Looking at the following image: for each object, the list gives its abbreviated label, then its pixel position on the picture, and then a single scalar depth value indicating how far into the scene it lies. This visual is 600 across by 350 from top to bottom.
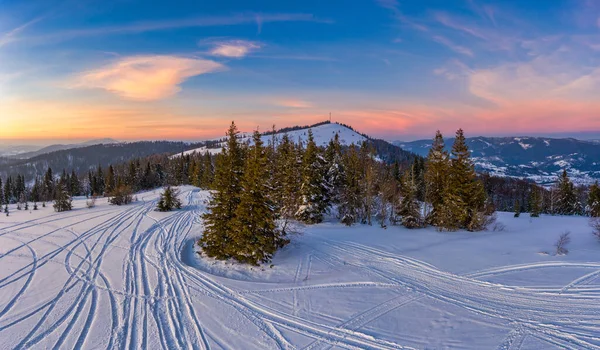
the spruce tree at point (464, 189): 26.50
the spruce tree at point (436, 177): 28.69
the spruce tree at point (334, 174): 30.96
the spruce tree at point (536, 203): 48.49
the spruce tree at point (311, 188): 28.58
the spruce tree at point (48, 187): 81.81
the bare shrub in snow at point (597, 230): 20.79
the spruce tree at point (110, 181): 68.81
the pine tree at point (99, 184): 83.85
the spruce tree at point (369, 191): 30.58
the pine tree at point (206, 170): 65.44
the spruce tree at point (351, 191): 30.80
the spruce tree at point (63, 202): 35.44
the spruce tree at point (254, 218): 15.51
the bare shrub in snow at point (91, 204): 38.03
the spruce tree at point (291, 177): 28.73
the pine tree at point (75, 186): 82.75
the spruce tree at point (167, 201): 34.28
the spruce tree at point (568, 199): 46.25
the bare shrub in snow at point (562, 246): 17.40
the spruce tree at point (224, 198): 16.36
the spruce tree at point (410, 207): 28.44
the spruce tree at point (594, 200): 40.71
